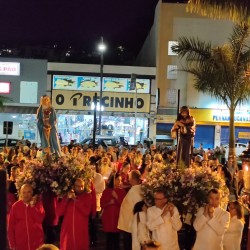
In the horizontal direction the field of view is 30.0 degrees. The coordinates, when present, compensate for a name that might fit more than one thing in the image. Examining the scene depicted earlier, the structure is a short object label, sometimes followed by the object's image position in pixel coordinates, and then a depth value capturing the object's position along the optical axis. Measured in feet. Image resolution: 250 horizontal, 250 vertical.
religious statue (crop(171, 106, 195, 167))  31.37
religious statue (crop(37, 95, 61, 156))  34.96
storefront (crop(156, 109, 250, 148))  122.42
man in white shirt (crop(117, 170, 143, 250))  23.99
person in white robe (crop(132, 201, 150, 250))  20.17
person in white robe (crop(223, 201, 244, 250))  22.21
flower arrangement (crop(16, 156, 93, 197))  26.50
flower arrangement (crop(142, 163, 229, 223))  24.49
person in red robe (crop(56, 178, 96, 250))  23.53
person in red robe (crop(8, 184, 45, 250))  22.27
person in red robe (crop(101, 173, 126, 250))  26.25
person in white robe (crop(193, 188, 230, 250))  20.52
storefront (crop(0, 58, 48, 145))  123.85
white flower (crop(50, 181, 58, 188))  26.46
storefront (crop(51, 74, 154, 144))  124.57
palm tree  53.57
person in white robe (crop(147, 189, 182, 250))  19.88
